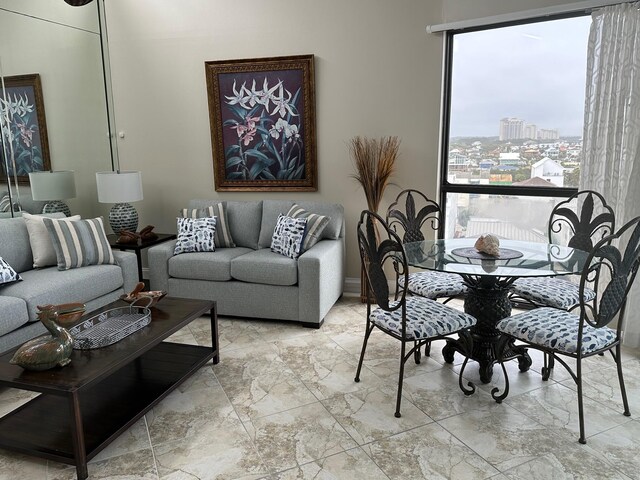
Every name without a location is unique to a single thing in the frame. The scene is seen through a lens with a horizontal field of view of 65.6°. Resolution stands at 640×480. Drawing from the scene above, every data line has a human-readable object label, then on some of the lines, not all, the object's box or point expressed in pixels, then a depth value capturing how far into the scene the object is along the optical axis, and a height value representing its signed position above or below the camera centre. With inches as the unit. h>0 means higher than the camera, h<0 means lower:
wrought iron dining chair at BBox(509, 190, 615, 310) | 119.8 -26.6
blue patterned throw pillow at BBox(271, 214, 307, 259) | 157.8 -28.4
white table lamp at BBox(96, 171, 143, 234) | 175.2 -15.7
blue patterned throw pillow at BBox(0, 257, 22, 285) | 130.9 -32.1
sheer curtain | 132.6 +7.1
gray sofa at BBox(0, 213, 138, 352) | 120.3 -36.4
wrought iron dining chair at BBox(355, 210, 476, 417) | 102.8 -36.5
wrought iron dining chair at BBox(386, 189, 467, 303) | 126.3 -28.8
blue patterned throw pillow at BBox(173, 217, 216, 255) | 167.8 -29.2
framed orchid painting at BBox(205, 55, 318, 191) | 179.5 +8.9
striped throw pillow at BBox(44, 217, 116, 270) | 147.3 -27.7
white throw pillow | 148.3 -27.2
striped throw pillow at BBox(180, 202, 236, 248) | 176.4 -24.9
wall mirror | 162.9 +19.7
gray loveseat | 151.1 -39.8
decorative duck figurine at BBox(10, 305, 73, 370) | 87.1 -34.6
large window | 153.1 +5.8
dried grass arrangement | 167.6 -6.7
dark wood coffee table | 84.2 -50.2
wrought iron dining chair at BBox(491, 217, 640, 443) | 92.4 -36.5
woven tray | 97.5 -36.5
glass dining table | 105.4 -25.8
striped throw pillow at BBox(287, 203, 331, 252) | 161.0 -26.0
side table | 172.7 -32.9
